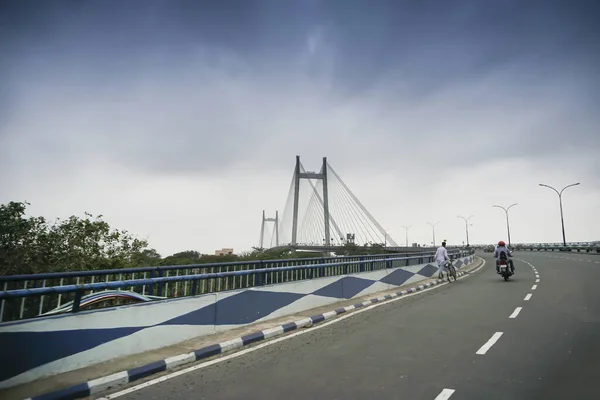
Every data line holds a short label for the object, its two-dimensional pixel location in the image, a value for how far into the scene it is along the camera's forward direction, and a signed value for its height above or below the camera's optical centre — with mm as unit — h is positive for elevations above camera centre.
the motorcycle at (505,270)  17562 -866
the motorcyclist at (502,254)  17750 -127
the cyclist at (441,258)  18594 -352
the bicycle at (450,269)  18859 -900
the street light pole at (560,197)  53506 +7753
